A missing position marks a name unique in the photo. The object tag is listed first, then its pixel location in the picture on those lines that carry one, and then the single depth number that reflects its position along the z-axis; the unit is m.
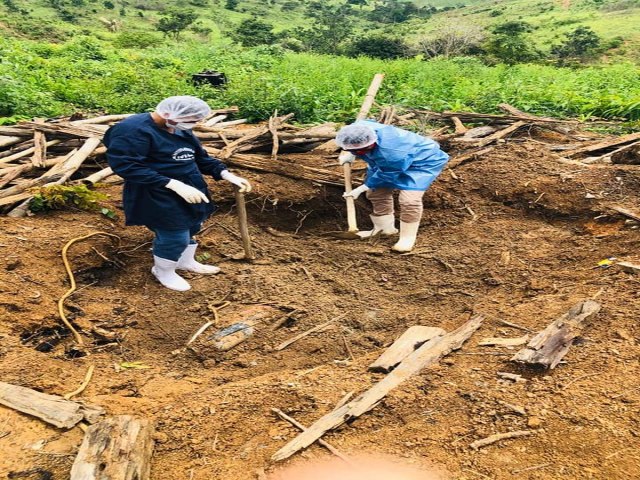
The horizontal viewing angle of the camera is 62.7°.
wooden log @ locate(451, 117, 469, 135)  7.71
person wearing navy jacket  3.90
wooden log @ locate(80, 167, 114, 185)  5.69
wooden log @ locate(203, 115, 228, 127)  7.81
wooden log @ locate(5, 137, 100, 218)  5.09
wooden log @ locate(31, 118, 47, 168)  5.84
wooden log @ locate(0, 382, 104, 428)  2.60
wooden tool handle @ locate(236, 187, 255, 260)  4.73
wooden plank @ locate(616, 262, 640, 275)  3.90
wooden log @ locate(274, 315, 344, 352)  3.83
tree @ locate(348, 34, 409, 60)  26.28
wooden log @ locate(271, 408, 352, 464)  2.39
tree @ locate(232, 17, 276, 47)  27.79
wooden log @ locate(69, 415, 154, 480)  2.18
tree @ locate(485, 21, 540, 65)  25.22
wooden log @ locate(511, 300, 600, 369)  2.92
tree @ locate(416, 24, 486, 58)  28.38
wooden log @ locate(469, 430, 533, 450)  2.39
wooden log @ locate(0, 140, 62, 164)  5.98
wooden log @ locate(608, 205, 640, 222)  5.02
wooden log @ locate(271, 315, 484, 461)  2.47
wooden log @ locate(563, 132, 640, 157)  6.75
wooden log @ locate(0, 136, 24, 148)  6.35
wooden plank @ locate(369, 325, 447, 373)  3.16
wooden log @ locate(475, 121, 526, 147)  7.14
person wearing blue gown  5.13
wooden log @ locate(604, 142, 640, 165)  6.32
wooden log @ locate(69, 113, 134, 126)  7.19
